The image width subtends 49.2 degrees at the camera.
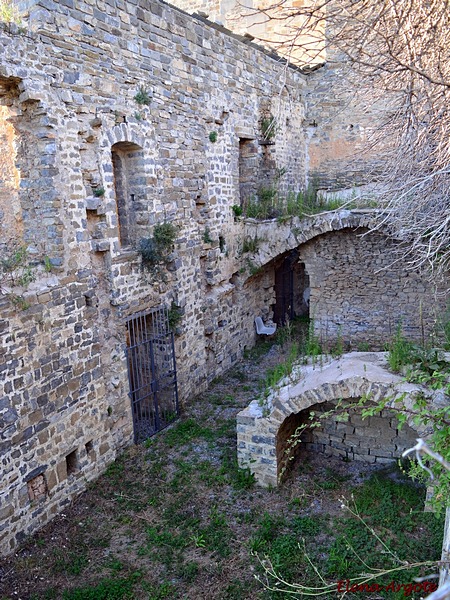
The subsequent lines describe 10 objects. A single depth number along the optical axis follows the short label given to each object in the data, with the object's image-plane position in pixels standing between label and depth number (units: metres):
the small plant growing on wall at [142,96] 6.55
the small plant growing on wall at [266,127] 10.47
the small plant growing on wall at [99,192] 5.99
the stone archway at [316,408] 5.14
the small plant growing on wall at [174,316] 7.57
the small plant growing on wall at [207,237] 8.49
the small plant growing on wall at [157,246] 6.90
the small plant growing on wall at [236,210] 9.58
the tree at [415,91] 3.60
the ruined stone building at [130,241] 5.19
